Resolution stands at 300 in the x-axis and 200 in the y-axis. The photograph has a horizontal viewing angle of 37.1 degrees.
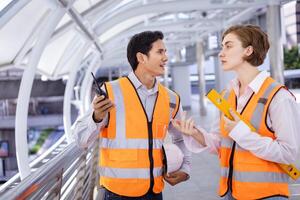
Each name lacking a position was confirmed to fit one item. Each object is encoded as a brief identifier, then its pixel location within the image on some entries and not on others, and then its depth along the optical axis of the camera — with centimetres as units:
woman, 201
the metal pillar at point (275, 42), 858
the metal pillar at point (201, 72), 1858
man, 231
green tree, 997
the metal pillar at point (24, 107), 420
